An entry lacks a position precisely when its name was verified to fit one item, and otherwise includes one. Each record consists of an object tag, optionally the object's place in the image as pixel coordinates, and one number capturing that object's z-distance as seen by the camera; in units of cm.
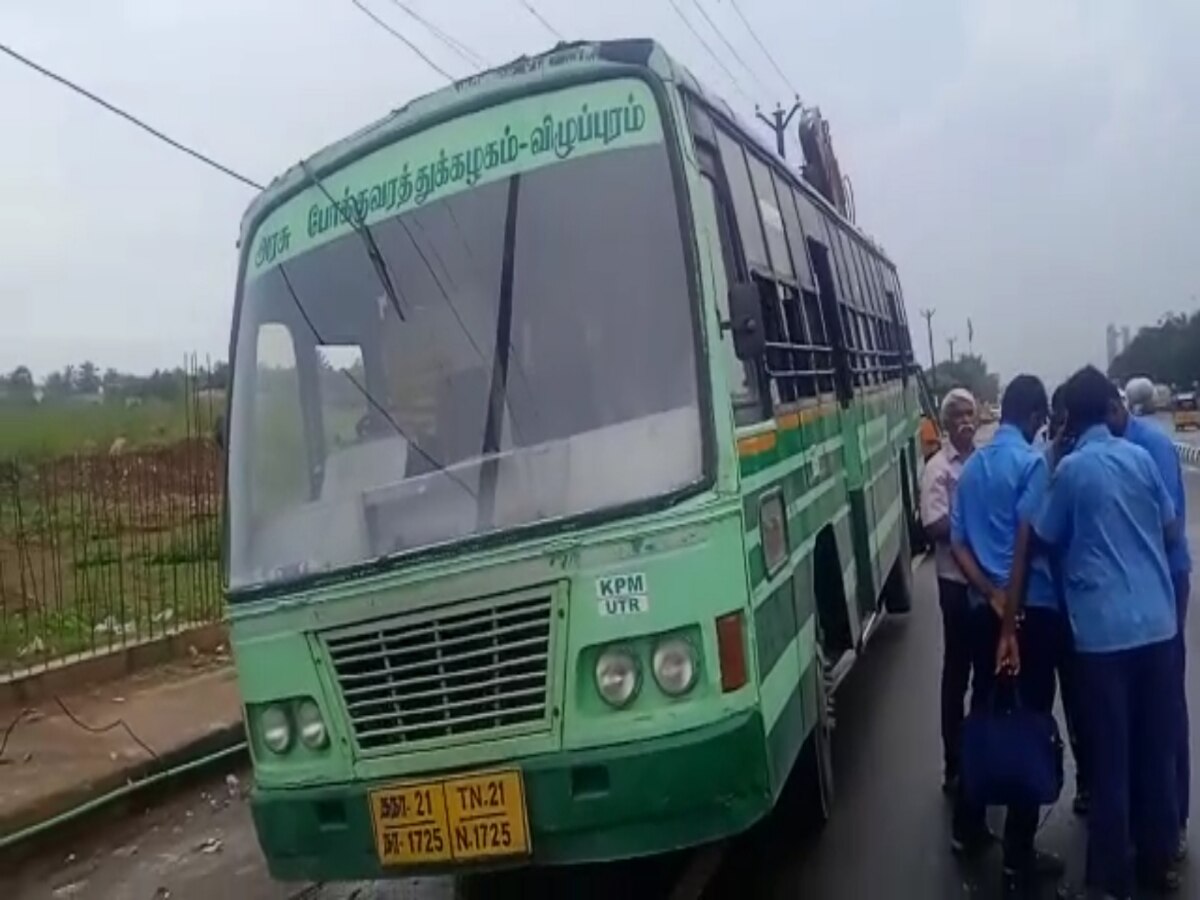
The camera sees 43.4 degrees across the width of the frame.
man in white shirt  649
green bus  452
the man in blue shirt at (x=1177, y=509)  570
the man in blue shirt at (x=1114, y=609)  516
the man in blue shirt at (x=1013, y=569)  558
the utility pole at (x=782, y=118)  2933
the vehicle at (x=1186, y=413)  5969
